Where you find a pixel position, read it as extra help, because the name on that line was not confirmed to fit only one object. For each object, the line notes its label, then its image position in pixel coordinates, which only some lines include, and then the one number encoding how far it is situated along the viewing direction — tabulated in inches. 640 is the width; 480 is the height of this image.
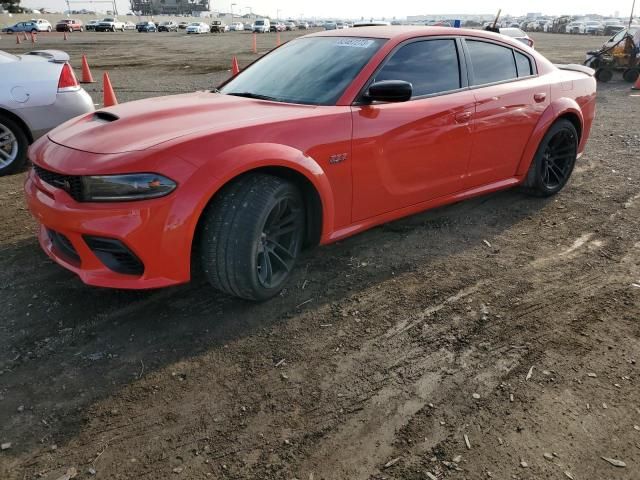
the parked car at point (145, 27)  2228.1
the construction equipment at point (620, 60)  569.3
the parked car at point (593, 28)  2303.2
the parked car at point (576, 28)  2363.4
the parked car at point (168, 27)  2390.5
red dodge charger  103.5
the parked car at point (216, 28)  2331.4
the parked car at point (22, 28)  1862.7
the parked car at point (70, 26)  2046.0
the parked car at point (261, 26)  2384.4
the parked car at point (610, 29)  2207.7
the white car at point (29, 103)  208.1
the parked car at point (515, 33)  640.1
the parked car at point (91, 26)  2189.5
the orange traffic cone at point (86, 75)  503.8
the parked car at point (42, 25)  1982.0
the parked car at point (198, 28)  2052.2
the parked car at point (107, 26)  2148.1
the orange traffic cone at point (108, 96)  313.9
